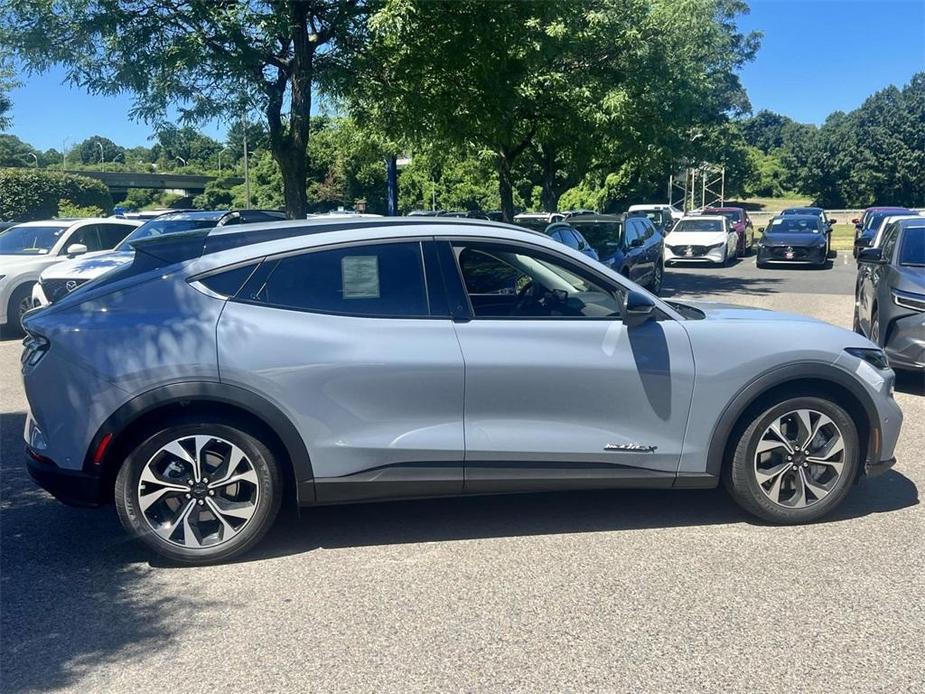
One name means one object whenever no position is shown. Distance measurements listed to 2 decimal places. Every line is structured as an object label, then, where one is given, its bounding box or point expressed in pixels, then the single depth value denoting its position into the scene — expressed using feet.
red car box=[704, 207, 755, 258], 96.02
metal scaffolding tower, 181.06
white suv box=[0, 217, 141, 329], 41.81
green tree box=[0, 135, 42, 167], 218.75
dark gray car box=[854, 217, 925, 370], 26.53
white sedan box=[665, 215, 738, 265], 80.53
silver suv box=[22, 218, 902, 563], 14.03
